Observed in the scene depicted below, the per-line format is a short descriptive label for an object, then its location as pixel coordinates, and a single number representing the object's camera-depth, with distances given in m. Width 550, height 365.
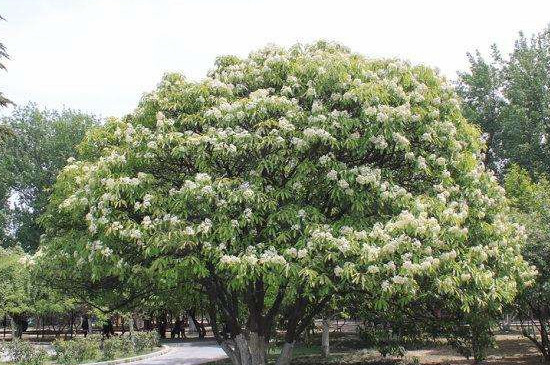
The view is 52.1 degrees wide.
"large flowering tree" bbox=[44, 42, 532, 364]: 10.70
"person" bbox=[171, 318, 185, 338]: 47.24
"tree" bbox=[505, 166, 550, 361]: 17.30
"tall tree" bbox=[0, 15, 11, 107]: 23.28
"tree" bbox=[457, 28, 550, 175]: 39.69
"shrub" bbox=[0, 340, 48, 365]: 26.97
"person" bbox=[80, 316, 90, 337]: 45.72
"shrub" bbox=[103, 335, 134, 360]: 28.85
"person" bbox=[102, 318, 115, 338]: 41.06
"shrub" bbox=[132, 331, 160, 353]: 32.09
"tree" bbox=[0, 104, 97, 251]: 55.00
